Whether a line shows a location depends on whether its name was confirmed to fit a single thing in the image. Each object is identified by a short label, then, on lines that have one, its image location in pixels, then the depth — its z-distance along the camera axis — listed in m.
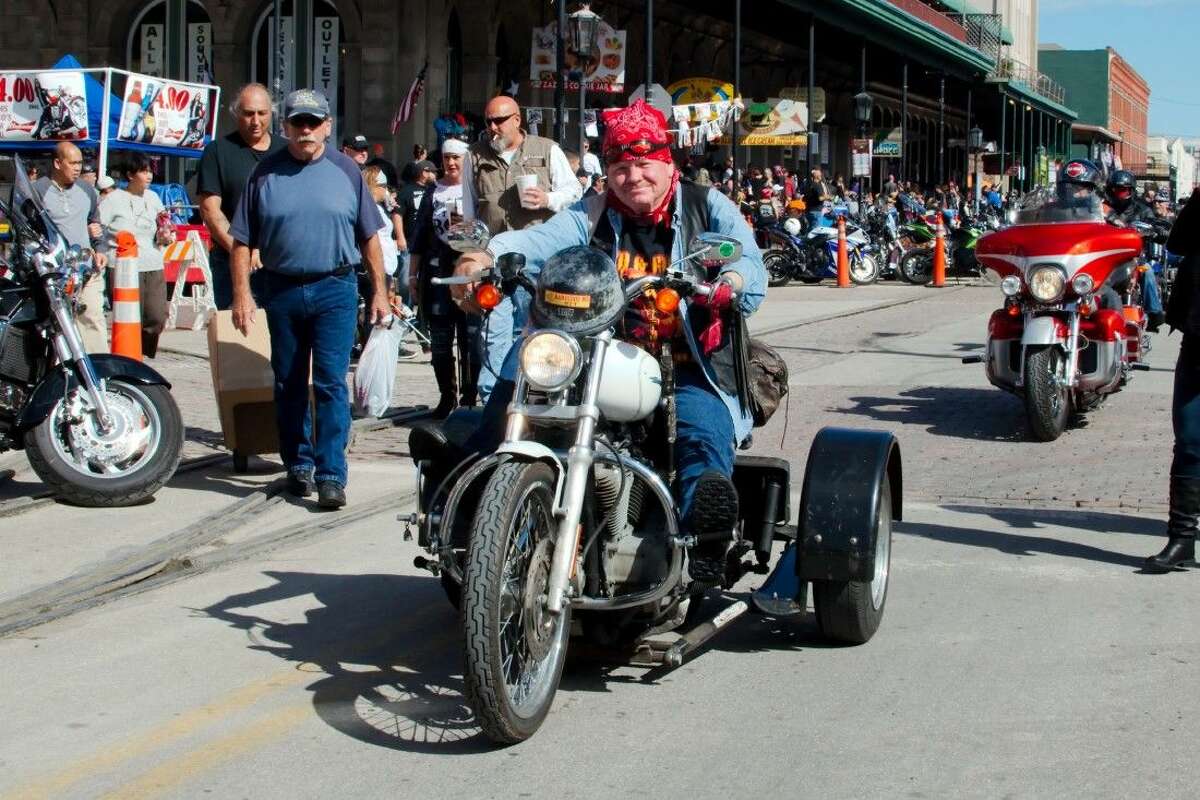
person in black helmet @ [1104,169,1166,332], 13.58
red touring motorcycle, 10.34
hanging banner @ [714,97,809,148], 36.41
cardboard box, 8.66
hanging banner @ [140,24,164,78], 30.52
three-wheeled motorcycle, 4.31
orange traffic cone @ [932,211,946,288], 28.16
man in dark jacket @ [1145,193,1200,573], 6.71
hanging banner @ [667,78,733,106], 33.09
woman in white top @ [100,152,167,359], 14.03
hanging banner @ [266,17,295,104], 28.72
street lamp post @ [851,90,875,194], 35.19
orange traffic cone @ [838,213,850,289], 27.91
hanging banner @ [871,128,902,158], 47.94
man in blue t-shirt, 7.70
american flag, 27.11
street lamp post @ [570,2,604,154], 23.03
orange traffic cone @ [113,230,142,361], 10.12
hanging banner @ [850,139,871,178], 34.75
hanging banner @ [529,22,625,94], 27.48
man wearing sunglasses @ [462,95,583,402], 9.30
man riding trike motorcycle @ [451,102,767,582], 4.97
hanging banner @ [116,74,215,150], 18.80
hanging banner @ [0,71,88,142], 18.53
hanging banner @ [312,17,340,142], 28.80
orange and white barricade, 17.11
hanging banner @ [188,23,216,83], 29.98
